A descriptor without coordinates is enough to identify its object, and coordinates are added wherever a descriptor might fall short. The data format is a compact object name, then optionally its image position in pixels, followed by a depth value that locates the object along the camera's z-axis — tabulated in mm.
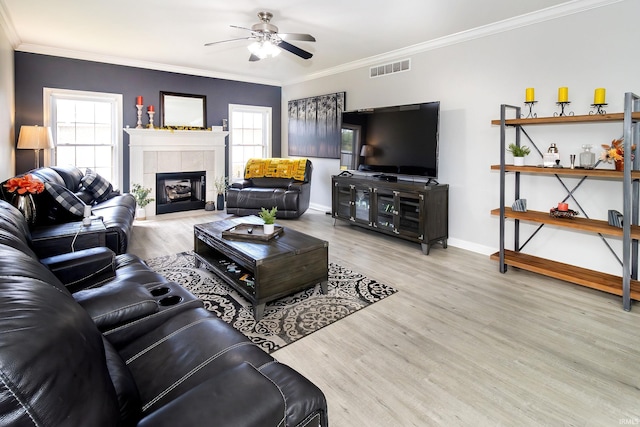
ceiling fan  3590
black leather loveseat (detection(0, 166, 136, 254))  3436
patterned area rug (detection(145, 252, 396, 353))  2594
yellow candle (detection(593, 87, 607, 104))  3095
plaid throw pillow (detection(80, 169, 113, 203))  4969
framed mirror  6523
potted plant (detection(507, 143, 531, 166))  3658
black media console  4391
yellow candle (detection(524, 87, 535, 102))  3527
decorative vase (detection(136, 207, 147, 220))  6172
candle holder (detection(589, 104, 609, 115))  3184
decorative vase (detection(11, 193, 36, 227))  3107
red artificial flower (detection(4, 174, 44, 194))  3059
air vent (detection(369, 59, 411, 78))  5121
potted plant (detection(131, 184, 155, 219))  6109
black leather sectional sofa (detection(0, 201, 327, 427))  699
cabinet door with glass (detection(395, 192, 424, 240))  4414
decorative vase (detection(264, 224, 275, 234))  3238
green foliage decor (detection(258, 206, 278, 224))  3189
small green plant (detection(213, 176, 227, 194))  7078
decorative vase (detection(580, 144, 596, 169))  3166
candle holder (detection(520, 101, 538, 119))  3759
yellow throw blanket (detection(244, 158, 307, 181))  6590
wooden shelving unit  2840
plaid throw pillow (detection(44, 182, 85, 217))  3502
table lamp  4910
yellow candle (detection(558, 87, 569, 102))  3310
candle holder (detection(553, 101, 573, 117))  3471
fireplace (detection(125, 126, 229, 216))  6195
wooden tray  3193
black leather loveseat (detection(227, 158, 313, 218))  6164
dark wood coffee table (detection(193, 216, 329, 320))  2736
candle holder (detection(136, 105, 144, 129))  6154
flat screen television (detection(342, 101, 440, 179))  4508
